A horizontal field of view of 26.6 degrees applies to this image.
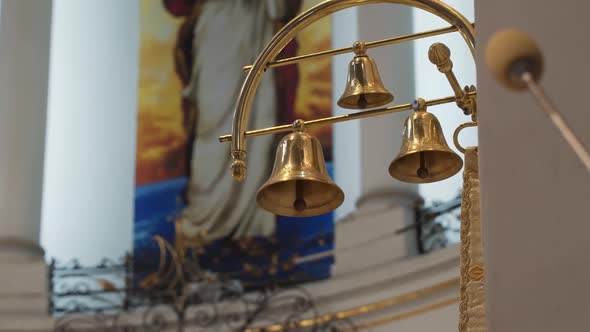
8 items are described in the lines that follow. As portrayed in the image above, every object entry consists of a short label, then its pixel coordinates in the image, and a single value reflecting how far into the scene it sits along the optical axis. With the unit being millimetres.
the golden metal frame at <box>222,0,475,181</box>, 3791
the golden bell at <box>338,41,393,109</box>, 4156
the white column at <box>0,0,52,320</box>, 9062
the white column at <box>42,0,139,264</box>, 10055
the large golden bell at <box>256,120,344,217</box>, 3820
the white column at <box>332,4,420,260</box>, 8188
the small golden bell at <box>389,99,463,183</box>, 3934
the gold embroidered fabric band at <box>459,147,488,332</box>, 2893
